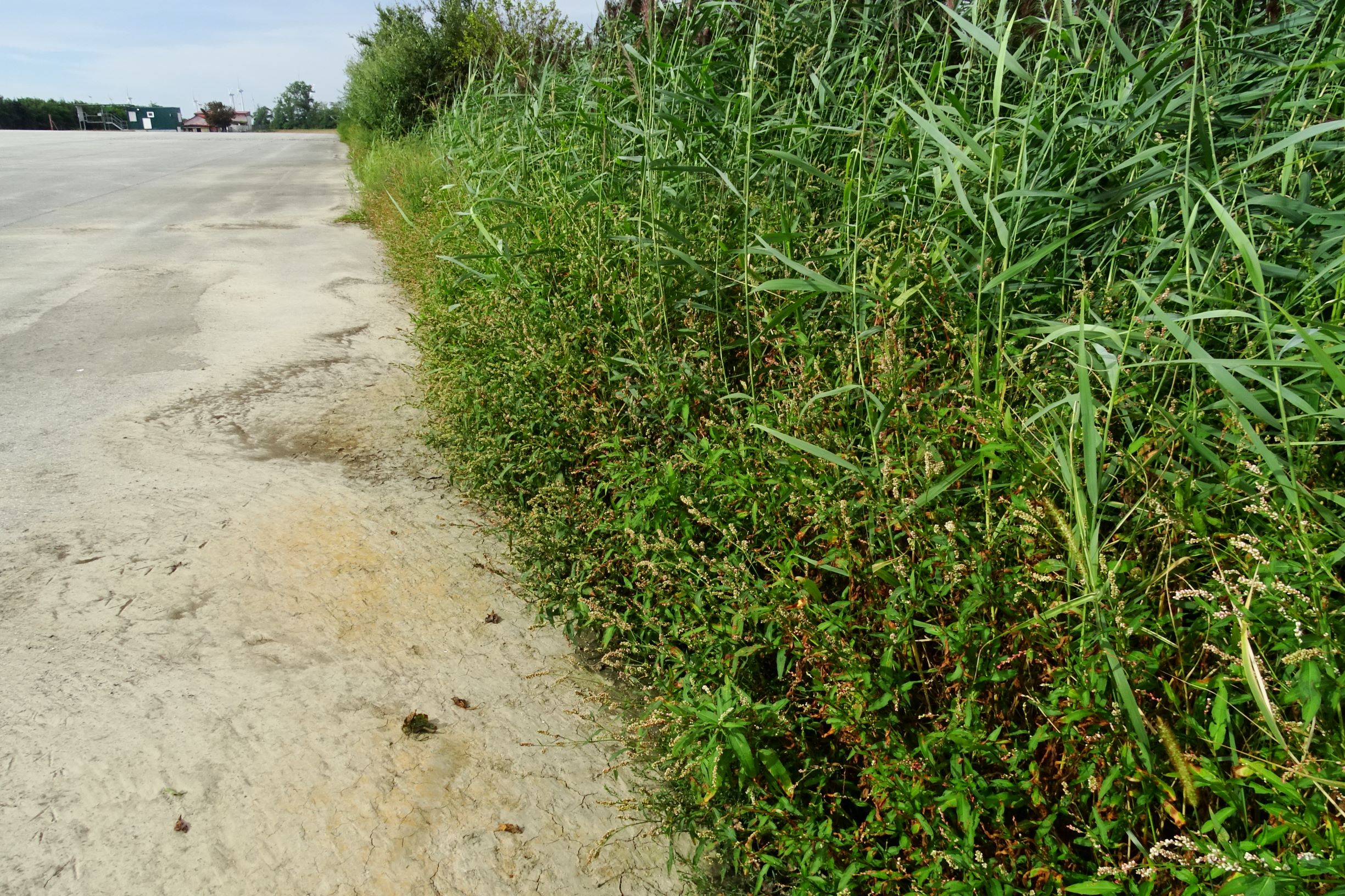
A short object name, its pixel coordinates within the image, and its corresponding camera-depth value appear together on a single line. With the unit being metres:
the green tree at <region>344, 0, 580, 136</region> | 16.27
